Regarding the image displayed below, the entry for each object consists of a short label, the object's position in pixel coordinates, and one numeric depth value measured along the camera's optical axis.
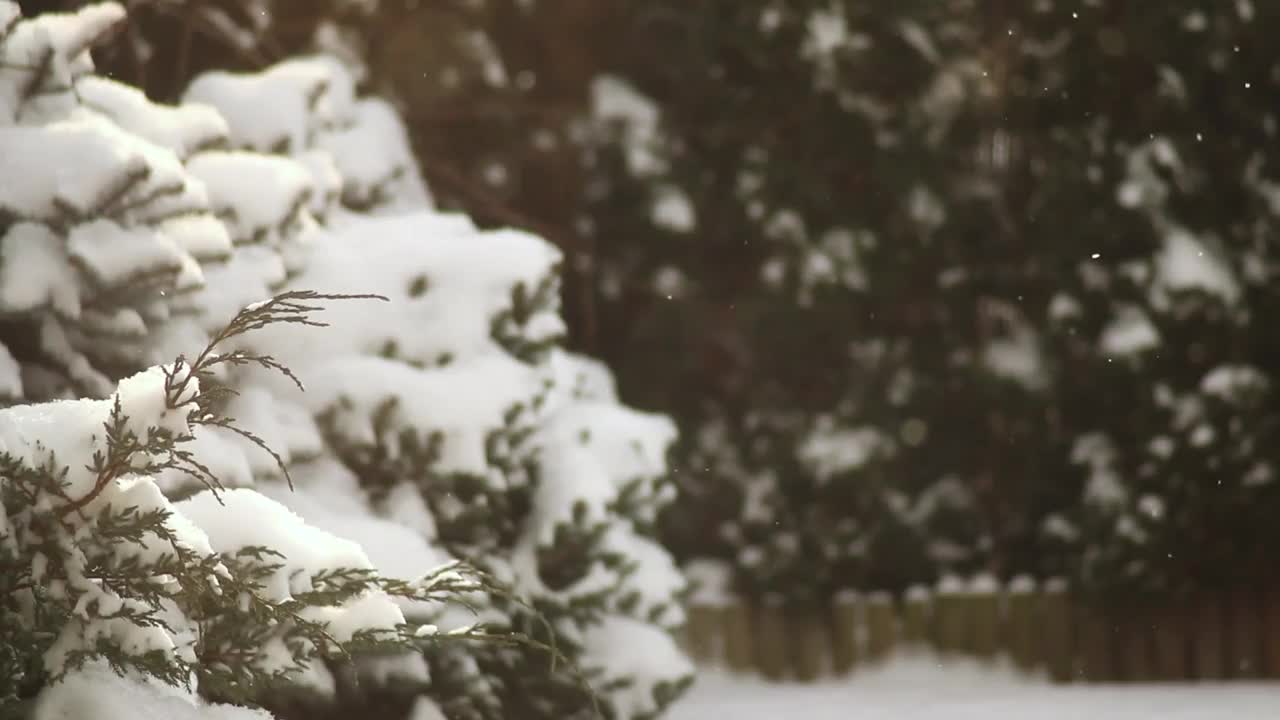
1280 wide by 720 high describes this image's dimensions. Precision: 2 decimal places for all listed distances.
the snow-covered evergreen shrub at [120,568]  4.73
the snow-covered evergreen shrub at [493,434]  8.67
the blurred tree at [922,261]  12.71
